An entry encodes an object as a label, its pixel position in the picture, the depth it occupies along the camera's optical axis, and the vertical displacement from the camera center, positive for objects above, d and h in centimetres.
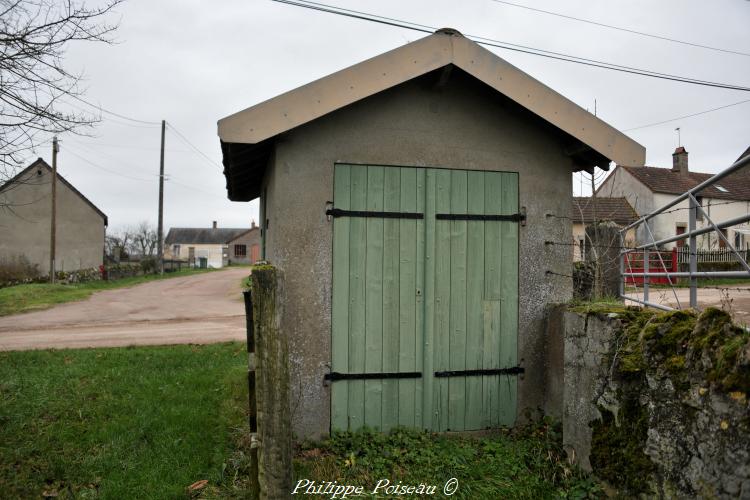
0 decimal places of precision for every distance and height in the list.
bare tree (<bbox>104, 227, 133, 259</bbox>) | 3668 +130
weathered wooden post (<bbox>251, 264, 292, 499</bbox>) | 314 -83
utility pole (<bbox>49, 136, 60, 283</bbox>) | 2194 +209
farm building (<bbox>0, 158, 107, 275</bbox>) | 2731 +171
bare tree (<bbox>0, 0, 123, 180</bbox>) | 506 +206
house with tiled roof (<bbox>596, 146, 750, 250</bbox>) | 2753 +423
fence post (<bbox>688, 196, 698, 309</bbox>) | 371 +7
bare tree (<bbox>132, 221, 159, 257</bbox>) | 5232 +214
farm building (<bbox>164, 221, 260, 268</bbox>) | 6353 +217
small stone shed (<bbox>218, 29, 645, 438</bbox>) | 463 +30
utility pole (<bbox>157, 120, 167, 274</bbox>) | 2738 +372
